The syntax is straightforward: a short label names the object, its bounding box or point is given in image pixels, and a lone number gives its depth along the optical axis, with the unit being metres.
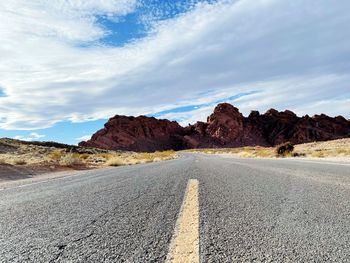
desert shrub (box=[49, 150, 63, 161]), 26.38
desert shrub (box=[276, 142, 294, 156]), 29.56
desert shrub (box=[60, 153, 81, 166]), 21.30
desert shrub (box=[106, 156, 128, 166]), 23.91
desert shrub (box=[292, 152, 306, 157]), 25.90
